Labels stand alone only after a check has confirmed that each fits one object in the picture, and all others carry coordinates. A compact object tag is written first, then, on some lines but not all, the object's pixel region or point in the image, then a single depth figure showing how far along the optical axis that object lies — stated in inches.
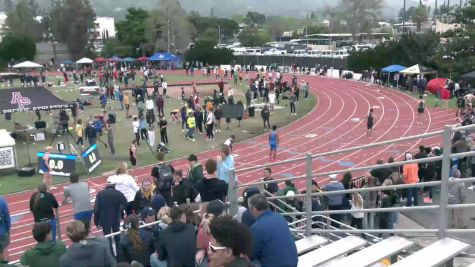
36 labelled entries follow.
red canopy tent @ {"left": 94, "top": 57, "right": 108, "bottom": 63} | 2596.2
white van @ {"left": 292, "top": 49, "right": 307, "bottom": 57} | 3604.8
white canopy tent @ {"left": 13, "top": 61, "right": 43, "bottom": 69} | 1817.2
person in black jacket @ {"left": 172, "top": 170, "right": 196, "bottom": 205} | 352.2
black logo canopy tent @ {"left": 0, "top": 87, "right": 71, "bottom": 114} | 901.8
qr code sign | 764.6
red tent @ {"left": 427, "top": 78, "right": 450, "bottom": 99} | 1317.7
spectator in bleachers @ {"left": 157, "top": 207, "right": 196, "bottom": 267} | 209.5
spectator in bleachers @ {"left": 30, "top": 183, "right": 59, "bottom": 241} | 348.2
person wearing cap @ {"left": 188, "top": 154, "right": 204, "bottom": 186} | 372.8
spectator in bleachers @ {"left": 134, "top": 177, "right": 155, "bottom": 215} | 357.4
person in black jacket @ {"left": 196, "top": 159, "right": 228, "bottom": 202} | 319.3
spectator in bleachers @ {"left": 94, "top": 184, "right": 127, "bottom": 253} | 314.8
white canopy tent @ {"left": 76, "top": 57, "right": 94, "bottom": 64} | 2270.9
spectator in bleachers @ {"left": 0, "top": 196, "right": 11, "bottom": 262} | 320.5
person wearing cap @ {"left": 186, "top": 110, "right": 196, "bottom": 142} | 957.7
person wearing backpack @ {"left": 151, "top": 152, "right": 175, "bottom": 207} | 380.8
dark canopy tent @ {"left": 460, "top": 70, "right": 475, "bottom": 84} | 1385.8
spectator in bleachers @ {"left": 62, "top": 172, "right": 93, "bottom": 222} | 349.4
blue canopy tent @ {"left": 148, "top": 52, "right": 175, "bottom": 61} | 2205.5
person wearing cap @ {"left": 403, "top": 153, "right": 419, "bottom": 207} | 429.1
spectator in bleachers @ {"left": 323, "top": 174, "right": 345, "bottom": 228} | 374.6
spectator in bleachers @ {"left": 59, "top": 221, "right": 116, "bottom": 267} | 182.1
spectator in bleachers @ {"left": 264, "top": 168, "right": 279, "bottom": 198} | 403.2
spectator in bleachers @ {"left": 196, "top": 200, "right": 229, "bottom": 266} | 196.1
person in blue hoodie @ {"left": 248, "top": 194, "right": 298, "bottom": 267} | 169.5
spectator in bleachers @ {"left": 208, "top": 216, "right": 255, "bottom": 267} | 142.1
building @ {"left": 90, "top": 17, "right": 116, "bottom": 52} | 6611.2
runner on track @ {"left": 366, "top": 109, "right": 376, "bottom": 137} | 982.4
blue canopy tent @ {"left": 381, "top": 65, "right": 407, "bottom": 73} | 1658.5
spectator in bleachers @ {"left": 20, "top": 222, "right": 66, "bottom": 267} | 197.9
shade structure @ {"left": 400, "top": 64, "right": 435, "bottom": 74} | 1569.9
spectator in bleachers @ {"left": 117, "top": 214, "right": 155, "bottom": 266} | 238.2
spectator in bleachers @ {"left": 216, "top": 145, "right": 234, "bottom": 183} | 379.4
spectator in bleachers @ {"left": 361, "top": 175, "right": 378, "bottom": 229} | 373.0
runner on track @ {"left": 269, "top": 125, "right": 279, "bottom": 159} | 836.2
